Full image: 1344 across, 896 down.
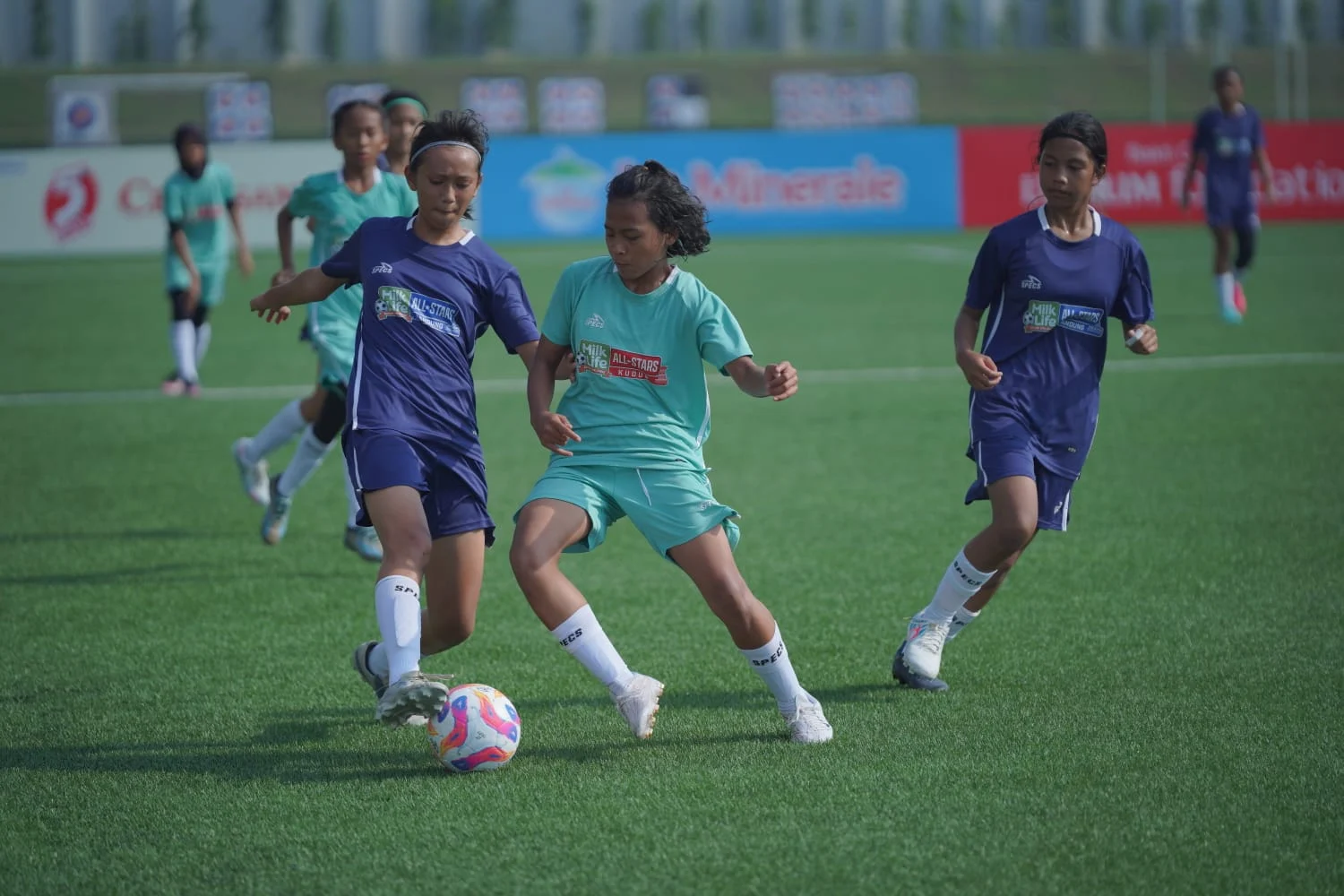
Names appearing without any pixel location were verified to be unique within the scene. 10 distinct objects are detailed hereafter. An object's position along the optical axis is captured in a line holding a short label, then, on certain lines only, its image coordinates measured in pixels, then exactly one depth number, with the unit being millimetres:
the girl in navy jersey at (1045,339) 10406
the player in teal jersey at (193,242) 25625
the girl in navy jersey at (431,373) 9359
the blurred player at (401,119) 15078
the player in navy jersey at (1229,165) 32125
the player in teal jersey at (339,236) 14695
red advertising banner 55375
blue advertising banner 55437
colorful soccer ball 8820
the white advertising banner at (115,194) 51406
